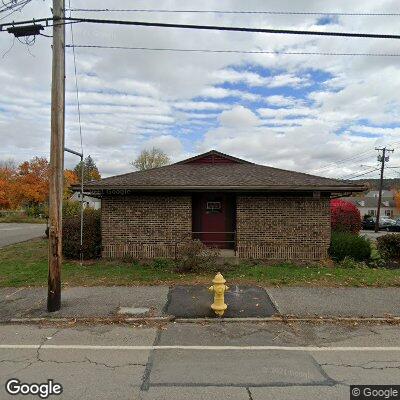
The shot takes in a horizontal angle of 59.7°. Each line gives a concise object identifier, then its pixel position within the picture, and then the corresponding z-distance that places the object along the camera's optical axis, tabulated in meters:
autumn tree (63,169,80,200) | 53.21
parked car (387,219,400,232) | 38.01
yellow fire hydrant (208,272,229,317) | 6.40
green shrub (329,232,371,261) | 11.94
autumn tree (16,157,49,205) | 48.41
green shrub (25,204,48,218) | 48.00
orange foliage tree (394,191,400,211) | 67.74
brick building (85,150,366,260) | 12.04
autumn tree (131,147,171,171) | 61.62
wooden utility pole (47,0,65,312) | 6.44
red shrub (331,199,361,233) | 16.98
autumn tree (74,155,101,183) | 81.25
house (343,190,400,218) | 72.65
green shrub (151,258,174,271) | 10.62
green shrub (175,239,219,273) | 9.85
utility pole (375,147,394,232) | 40.06
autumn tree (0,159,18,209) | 48.94
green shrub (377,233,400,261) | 12.16
